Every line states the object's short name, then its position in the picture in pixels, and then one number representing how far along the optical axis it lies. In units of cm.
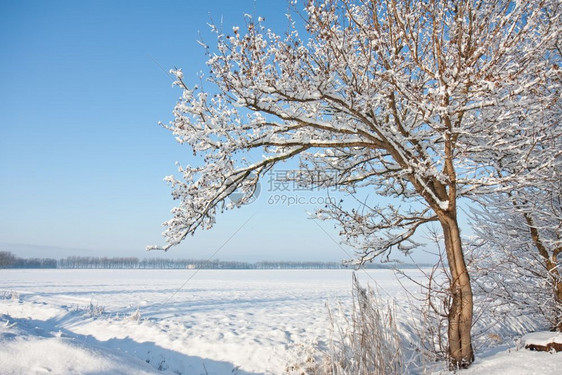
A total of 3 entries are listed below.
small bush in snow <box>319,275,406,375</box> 330
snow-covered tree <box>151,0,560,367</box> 372
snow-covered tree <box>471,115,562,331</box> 499
